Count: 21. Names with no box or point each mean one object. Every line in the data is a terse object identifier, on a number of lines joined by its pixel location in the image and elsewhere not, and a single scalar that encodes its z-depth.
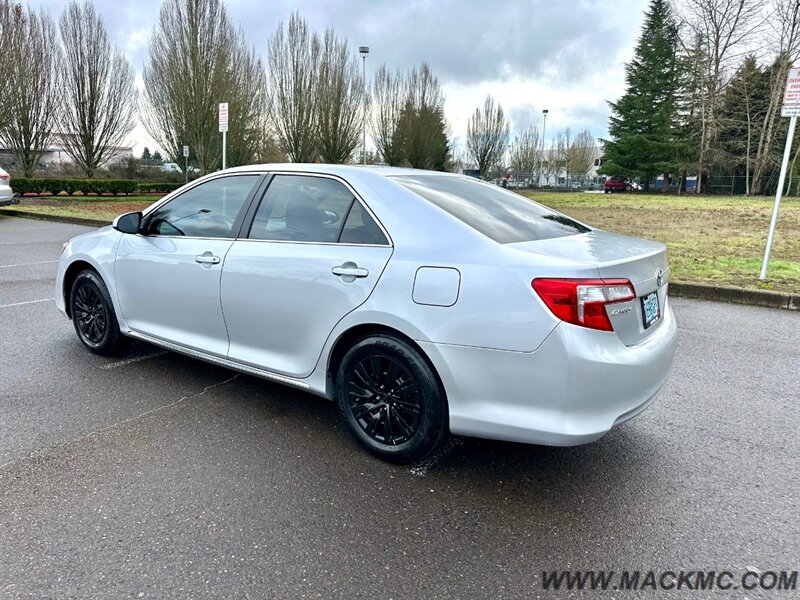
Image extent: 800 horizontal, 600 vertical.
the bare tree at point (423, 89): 42.09
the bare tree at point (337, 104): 30.94
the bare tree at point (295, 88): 30.08
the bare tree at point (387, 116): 40.03
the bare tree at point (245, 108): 26.69
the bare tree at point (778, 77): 32.47
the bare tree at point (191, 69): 24.44
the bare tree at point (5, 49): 19.39
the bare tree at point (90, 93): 26.08
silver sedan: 2.48
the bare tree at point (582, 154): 70.06
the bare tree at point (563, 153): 68.12
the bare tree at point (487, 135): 49.78
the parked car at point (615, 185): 48.59
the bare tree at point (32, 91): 23.12
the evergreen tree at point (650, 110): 44.59
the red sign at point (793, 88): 6.93
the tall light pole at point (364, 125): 31.76
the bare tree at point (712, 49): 35.78
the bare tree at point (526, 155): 60.59
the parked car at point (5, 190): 13.91
